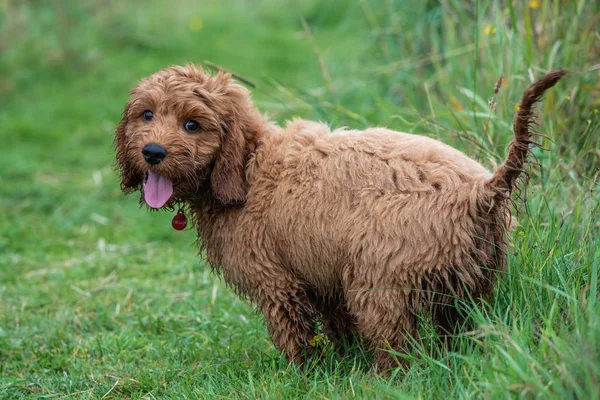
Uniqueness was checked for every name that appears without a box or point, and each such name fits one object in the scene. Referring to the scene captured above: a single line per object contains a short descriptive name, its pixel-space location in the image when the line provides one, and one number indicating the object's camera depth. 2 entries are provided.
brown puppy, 6.91
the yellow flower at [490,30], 10.37
